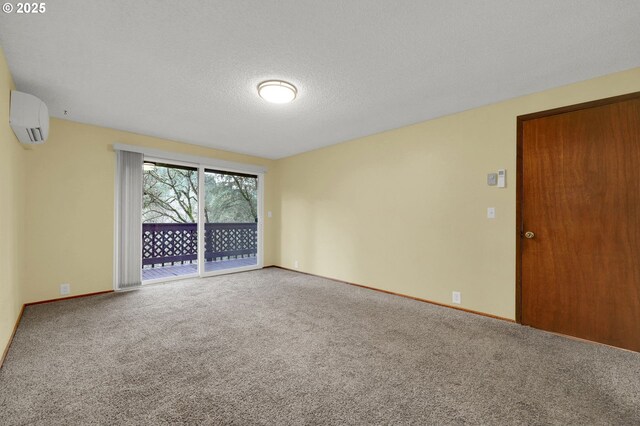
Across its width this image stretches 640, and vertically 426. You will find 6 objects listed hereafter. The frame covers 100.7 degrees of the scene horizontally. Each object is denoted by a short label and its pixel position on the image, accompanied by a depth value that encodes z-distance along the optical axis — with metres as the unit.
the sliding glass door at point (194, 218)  4.93
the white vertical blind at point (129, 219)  3.88
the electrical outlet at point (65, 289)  3.45
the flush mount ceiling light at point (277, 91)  2.52
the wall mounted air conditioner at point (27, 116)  2.37
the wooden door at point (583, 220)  2.25
